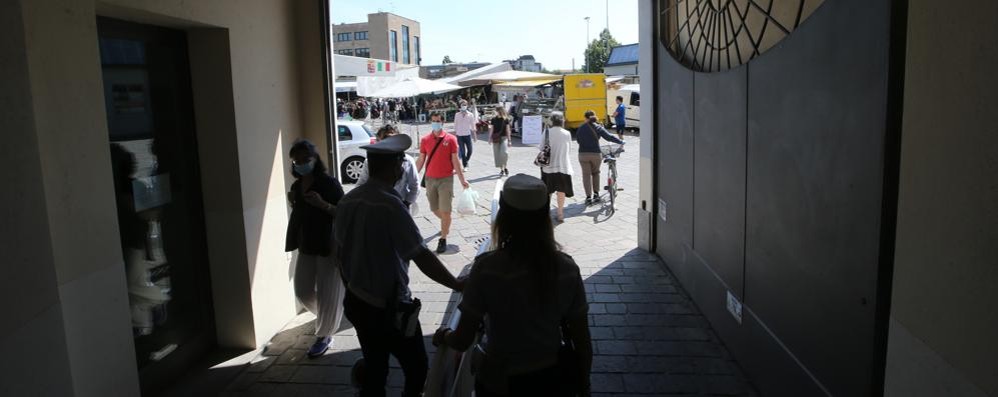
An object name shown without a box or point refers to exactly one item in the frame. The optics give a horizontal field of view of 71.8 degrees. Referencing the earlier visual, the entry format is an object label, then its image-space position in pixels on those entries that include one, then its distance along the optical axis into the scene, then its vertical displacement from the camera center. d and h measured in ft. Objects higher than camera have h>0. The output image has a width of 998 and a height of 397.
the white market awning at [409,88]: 63.36 +1.90
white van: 93.40 -0.51
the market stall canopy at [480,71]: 98.48 +5.44
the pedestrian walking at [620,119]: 77.25 -1.93
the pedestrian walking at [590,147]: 35.68 -2.32
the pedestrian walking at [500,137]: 49.29 -2.26
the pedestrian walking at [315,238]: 16.11 -3.01
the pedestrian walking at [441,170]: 28.30 -2.60
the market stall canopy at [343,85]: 93.25 +3.48
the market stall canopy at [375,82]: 62.59 +2.51
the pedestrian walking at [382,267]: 11.68 -2.69
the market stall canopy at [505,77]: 90.84 +3.77
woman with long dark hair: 8.79 -2.57
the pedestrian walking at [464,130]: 53.42 -1.86
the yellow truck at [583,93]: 88.79 +1.24
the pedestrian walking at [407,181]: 21.66 -2.33
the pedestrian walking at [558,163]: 33.14 -2.90
